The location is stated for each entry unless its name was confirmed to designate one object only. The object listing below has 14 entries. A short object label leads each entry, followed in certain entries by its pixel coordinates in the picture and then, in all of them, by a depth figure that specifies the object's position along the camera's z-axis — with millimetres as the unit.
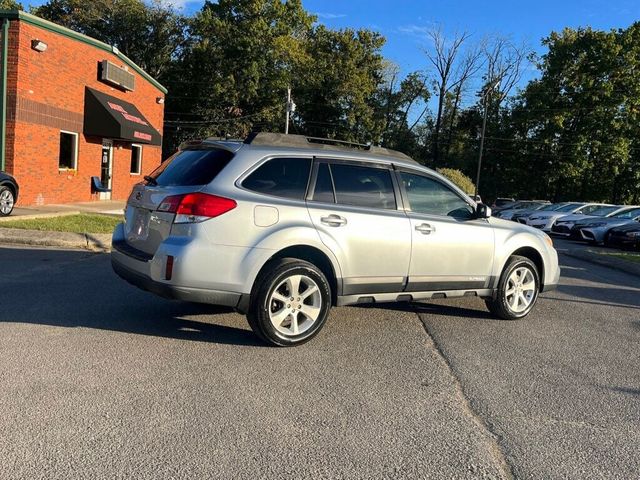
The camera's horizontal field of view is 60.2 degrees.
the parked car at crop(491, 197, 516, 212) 31802
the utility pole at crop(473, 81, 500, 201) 50912
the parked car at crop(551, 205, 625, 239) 21031
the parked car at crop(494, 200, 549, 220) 26797
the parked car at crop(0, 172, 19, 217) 12445
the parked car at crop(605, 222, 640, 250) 16438
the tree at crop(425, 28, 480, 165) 53781
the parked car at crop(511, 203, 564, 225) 24681
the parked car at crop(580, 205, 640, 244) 17984
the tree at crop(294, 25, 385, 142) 48312
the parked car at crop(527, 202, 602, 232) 22902
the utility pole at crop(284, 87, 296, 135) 31859
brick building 15148
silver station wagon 4555
